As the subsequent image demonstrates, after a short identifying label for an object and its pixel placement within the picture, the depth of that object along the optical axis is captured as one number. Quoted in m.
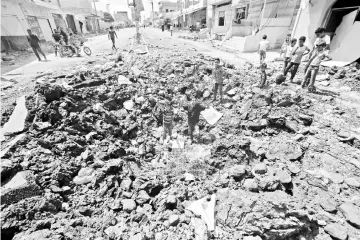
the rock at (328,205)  2.31
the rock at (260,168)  2.92
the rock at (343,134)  3.45
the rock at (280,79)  5.83
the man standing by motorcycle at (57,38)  9.57
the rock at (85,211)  2.44
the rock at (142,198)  2.66
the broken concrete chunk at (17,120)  3.29
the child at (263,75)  5.61
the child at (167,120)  4.15
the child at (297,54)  5.01
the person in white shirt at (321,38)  4.64
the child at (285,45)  9.02
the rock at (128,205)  2.53
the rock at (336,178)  2.72
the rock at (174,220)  2.28
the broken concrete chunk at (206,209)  2.29
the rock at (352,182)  2.64
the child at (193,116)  4.22
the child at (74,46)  9.59
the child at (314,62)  4.60
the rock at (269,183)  2.59
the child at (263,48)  6.52
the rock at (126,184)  2.88
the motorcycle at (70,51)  9.58
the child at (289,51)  5.66
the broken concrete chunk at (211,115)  4.91
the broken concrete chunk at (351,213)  2.15
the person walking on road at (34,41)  8.39
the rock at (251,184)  2.67
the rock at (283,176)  2.70
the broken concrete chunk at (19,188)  2.22
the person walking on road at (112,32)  10.23
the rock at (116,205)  2.52
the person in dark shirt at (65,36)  10.08
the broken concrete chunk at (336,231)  2.03
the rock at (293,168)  2.93
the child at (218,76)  5.12
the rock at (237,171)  2.94
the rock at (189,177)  3.11
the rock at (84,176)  2.93
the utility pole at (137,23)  13.01
